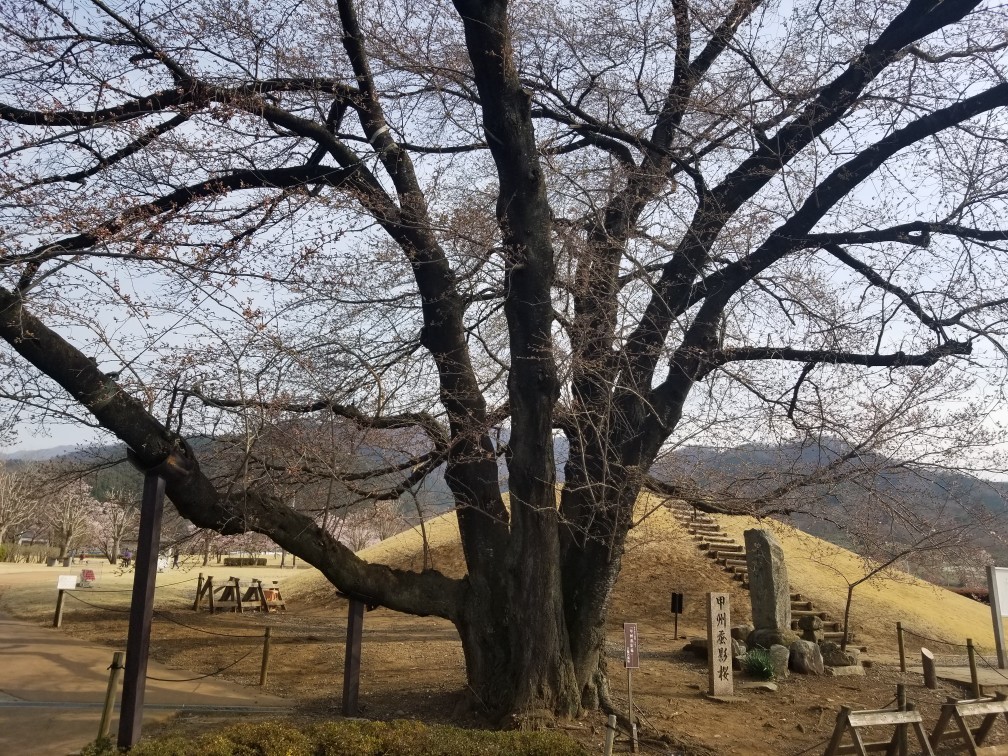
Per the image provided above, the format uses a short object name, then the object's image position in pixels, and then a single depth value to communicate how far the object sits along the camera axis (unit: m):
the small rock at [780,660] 12.05
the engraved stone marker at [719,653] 10.43
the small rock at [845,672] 12.81
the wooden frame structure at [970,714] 7.59
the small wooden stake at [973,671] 11.48
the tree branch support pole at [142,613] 6.39
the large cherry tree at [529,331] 7.56
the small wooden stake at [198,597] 19.01
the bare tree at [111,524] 43.30
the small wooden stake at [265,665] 10.34
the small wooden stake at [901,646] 13.41
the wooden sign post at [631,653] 7.27
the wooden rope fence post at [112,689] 6.48
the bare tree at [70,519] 43.03
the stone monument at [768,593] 13.54
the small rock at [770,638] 13.25
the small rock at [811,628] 14.48
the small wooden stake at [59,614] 15.33
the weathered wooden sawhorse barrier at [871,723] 6.49
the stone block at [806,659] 12.64
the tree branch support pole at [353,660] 8.44
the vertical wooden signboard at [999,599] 13.74
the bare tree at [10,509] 42.47
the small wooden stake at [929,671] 10.81
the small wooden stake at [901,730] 7.06
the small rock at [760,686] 11.11
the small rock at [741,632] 14.45
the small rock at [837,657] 13.21
